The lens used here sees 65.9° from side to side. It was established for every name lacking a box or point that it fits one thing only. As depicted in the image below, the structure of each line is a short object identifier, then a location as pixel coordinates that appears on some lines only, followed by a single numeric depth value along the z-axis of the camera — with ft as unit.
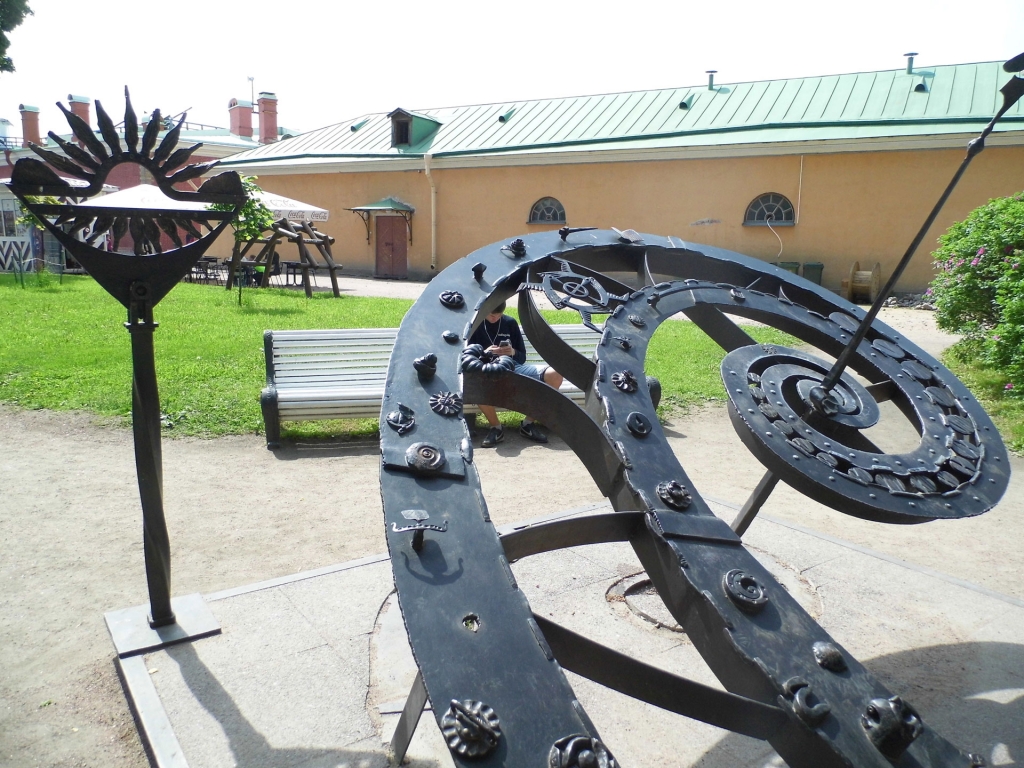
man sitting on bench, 21.54
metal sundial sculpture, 5.06
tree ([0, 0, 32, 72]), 52.19
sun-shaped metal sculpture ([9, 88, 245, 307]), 9.78
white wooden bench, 21.39
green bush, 26.68
